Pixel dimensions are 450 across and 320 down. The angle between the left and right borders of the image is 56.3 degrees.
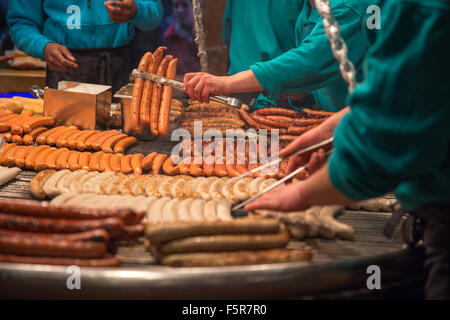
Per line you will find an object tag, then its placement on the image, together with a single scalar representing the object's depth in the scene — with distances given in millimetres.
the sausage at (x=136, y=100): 3824
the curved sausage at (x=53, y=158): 3354
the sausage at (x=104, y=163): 3352
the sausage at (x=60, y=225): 2021
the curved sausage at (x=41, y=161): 3357
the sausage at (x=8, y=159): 3373
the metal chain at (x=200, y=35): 4126
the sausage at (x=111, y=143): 3694
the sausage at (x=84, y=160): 3359
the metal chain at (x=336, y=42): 2281
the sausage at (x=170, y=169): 3312
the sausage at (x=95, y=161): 3365
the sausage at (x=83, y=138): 3744
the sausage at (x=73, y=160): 3346
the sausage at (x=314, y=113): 4016
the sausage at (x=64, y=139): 3789
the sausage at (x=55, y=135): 3836
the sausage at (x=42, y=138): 3846
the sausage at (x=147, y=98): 3814
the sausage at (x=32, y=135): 3850
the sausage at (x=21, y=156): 3379
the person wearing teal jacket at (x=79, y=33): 5109
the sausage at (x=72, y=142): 3777
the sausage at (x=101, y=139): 3748
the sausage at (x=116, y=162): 3352
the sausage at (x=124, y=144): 3705
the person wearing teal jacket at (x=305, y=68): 3428
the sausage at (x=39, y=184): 2843
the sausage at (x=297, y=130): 3771
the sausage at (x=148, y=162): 3408
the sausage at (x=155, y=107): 3805
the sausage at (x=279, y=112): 4172
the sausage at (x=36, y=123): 3934
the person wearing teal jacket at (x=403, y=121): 1531
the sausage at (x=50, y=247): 1916
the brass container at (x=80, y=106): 4137
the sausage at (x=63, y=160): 3357
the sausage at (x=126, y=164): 3337
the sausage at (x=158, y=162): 3334
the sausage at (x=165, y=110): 3805
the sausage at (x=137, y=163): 3338
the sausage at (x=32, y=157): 3385
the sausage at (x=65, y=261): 1917
